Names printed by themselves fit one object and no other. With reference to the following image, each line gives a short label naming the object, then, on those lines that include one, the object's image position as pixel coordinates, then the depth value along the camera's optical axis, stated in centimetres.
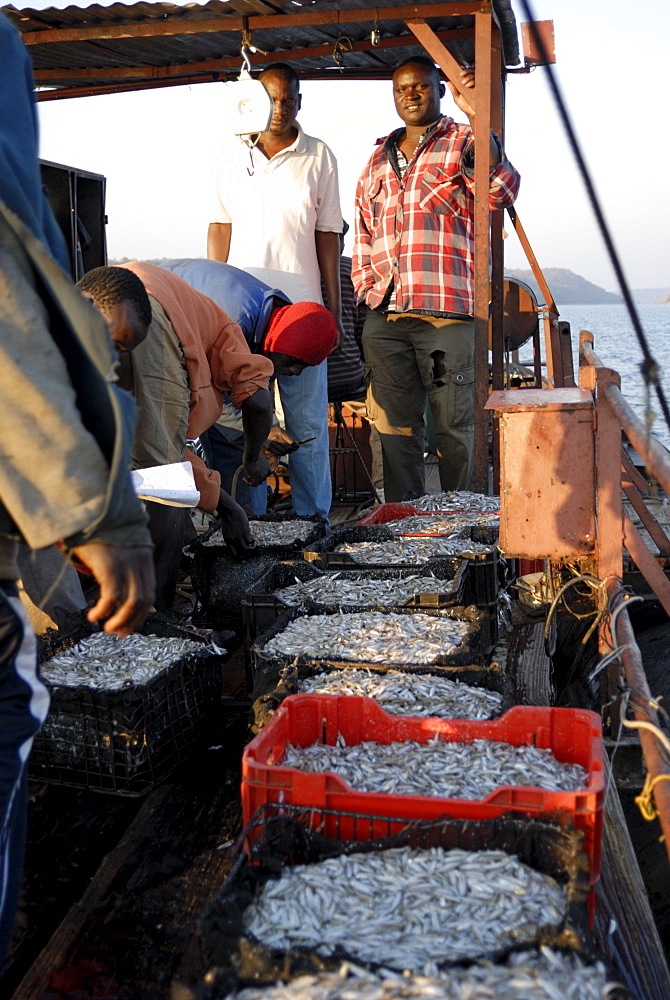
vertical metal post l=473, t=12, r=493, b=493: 592
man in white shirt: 603
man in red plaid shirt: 609
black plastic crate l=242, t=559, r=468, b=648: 362
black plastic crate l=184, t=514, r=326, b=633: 471
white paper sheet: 362
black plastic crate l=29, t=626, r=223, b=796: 300
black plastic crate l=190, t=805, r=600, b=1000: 168
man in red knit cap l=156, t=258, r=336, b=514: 524
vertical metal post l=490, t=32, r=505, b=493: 673
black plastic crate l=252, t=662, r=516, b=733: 281
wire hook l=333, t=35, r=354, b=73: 709
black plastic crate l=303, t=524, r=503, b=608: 409
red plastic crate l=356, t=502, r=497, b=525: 532
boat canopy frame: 598
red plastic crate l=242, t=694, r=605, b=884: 208
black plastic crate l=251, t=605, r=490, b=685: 303
